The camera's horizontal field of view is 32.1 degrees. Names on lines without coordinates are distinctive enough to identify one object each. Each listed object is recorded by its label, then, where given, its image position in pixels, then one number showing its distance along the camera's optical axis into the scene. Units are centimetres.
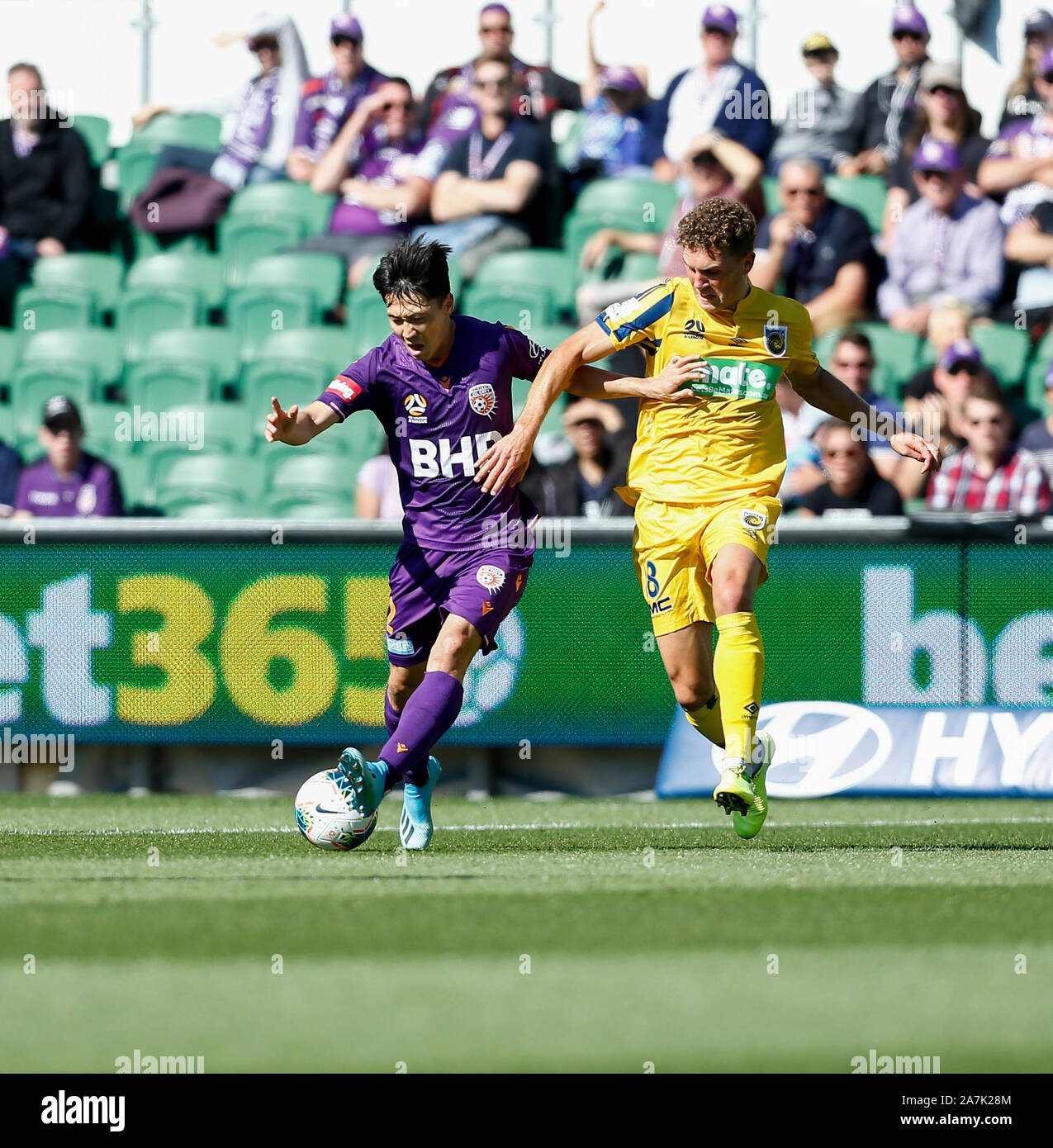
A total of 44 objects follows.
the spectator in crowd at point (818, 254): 1222
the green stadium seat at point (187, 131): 1543
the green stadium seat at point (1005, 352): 1219
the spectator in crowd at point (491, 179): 1329
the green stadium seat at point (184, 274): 1423
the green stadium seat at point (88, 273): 1454
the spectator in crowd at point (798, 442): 1080
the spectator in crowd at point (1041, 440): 1091
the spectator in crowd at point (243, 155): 1439
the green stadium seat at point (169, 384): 1337
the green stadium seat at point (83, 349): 1377
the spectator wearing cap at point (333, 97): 1396
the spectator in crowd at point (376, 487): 1097
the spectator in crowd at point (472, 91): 1323
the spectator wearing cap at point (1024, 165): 1278
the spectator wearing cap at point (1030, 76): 1298
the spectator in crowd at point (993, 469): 1041
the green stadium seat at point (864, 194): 1352
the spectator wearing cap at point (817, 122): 1365
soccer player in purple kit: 633
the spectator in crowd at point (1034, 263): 1237
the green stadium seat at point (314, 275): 1380
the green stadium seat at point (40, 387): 1351
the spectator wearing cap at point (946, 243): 1236
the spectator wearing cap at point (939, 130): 1262
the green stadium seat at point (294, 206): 1455
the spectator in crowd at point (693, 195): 1225
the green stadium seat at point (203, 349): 1355
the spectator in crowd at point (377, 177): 1375
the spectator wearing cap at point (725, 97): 1330
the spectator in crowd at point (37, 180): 1431
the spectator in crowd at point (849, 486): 1021
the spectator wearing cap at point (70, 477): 1099
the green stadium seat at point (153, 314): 1409
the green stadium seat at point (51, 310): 1430
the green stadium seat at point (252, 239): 1446
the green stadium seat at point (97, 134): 1561
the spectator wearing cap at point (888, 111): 1316
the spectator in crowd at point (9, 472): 1173
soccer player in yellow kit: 630
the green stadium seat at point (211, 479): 1212
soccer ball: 620
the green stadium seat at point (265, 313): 1374
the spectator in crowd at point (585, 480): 1047
